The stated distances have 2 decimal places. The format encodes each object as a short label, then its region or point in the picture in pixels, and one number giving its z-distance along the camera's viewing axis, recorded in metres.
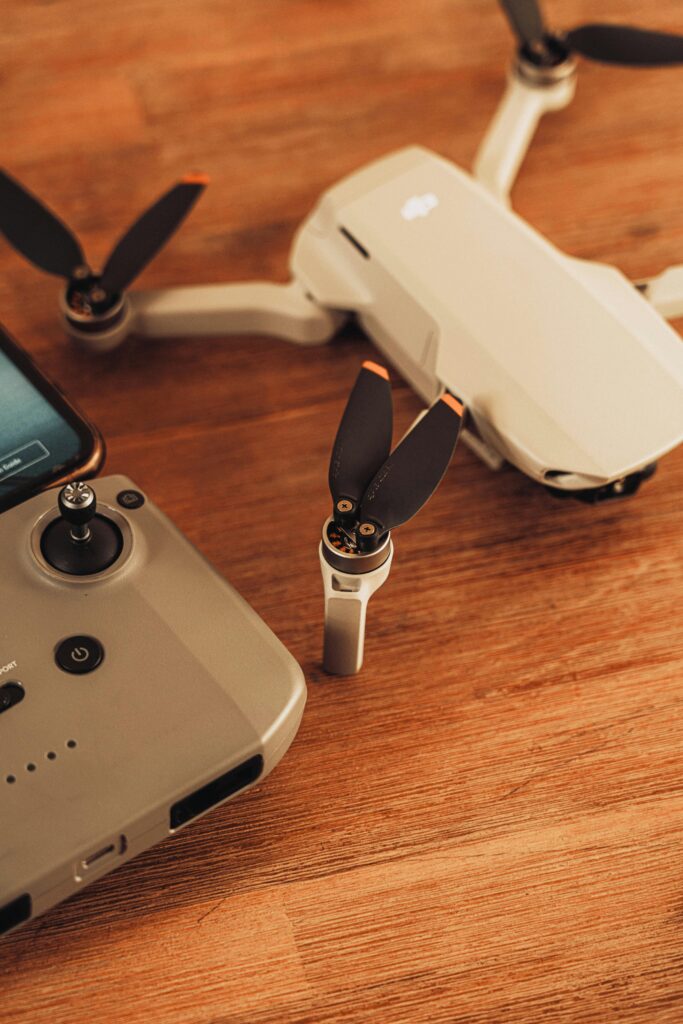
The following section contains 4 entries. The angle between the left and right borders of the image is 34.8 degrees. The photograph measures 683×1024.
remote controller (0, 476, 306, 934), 0.64
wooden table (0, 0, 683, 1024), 0.69
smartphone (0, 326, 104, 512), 0.78
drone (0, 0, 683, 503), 0.80
